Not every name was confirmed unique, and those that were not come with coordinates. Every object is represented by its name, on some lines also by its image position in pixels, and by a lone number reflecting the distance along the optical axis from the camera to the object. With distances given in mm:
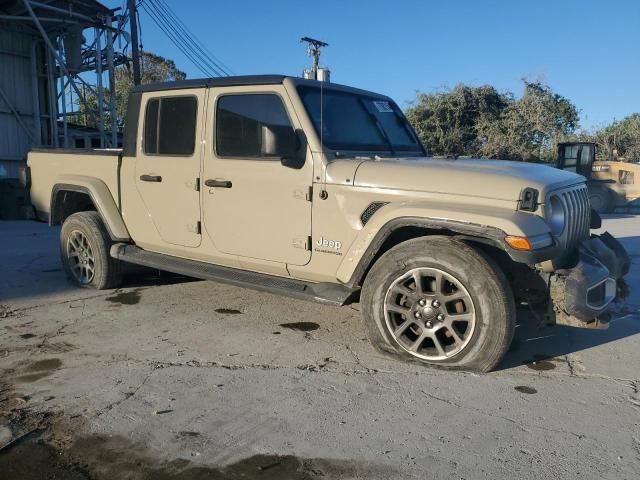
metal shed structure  16688
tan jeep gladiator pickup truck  3596
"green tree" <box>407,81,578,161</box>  24984
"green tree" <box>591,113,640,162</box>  31594
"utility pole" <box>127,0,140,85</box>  19172
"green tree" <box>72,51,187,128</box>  34531
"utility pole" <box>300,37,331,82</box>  17594
